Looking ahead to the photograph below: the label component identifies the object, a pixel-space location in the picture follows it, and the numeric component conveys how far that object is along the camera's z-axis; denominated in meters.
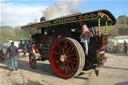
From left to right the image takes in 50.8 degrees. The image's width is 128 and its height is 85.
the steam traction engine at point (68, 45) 4.74
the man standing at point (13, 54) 6.79
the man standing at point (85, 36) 4.91
